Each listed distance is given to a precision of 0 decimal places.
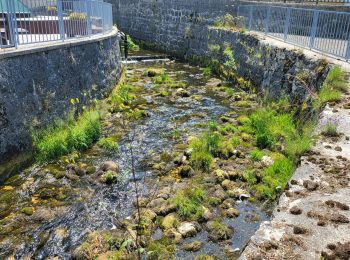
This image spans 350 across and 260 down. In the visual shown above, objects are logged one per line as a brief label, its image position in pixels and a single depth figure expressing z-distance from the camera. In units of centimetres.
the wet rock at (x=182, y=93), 1466
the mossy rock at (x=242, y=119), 1153
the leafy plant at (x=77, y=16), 1132
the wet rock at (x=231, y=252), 600
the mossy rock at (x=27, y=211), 697
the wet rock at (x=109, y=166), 860
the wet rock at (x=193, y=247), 608
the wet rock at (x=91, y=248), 587
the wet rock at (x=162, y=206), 700
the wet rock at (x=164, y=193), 752
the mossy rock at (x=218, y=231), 638
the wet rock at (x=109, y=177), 818
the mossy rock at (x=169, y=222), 661
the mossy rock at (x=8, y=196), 733
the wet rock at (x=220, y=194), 754
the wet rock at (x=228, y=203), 725
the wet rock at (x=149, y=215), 673
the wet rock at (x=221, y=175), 822
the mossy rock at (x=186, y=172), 848
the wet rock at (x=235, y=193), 763
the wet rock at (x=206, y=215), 684
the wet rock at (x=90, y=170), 858
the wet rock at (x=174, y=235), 628
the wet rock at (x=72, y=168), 848
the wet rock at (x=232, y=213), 698
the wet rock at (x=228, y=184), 792
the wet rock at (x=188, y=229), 642
